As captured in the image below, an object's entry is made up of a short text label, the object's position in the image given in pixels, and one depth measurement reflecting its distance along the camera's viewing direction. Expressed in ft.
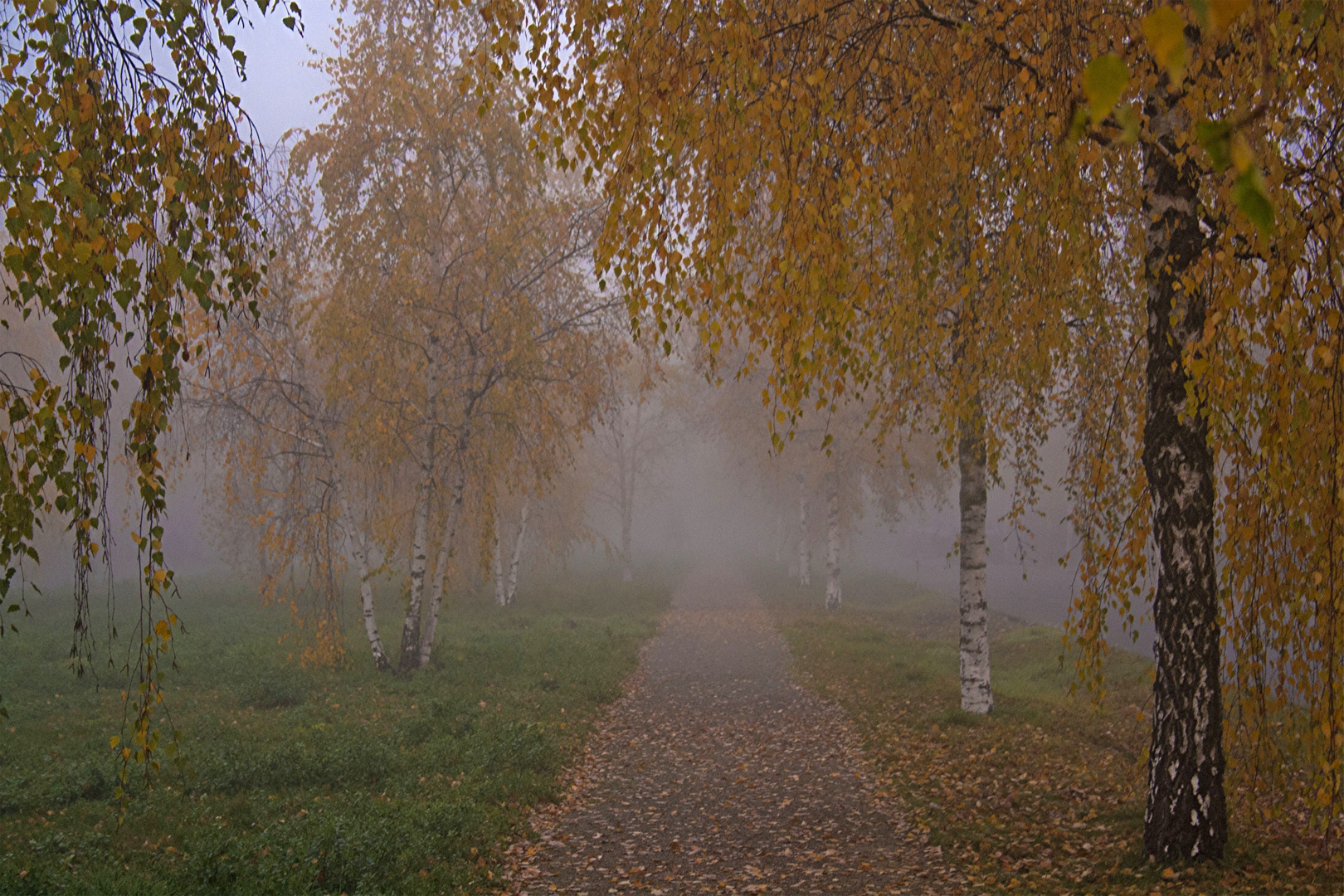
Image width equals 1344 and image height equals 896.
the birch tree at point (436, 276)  41.55
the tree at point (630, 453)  113.39
